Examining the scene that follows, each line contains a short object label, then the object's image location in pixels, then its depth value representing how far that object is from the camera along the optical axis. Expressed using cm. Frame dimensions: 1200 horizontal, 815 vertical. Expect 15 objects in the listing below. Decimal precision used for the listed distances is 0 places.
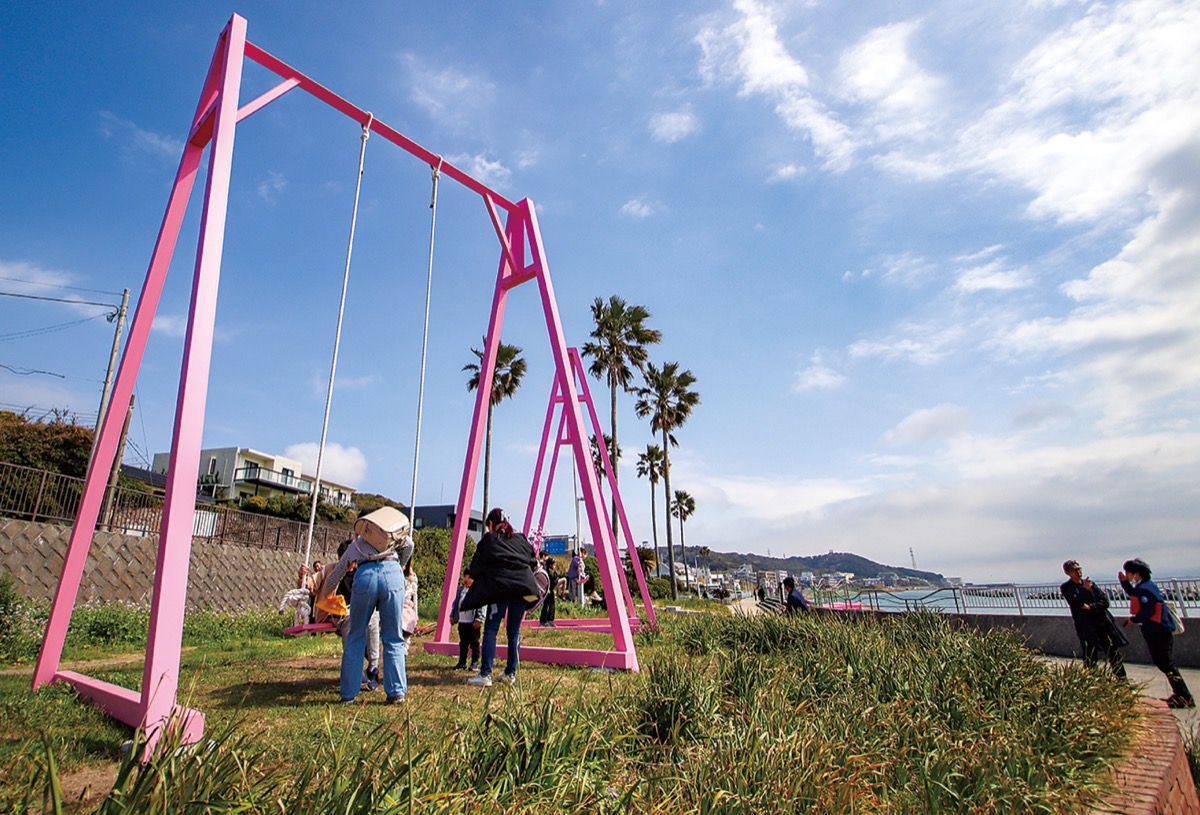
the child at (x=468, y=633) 691
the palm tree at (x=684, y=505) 6644
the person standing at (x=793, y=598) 1312
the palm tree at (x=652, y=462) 4962
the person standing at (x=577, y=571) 1718
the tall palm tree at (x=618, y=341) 3344
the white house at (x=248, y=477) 5362
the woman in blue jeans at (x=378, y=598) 489
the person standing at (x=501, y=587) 580
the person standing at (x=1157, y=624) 675
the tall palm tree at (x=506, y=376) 3369
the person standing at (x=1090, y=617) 747
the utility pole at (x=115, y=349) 1964
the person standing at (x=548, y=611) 1263
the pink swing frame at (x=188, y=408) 380
